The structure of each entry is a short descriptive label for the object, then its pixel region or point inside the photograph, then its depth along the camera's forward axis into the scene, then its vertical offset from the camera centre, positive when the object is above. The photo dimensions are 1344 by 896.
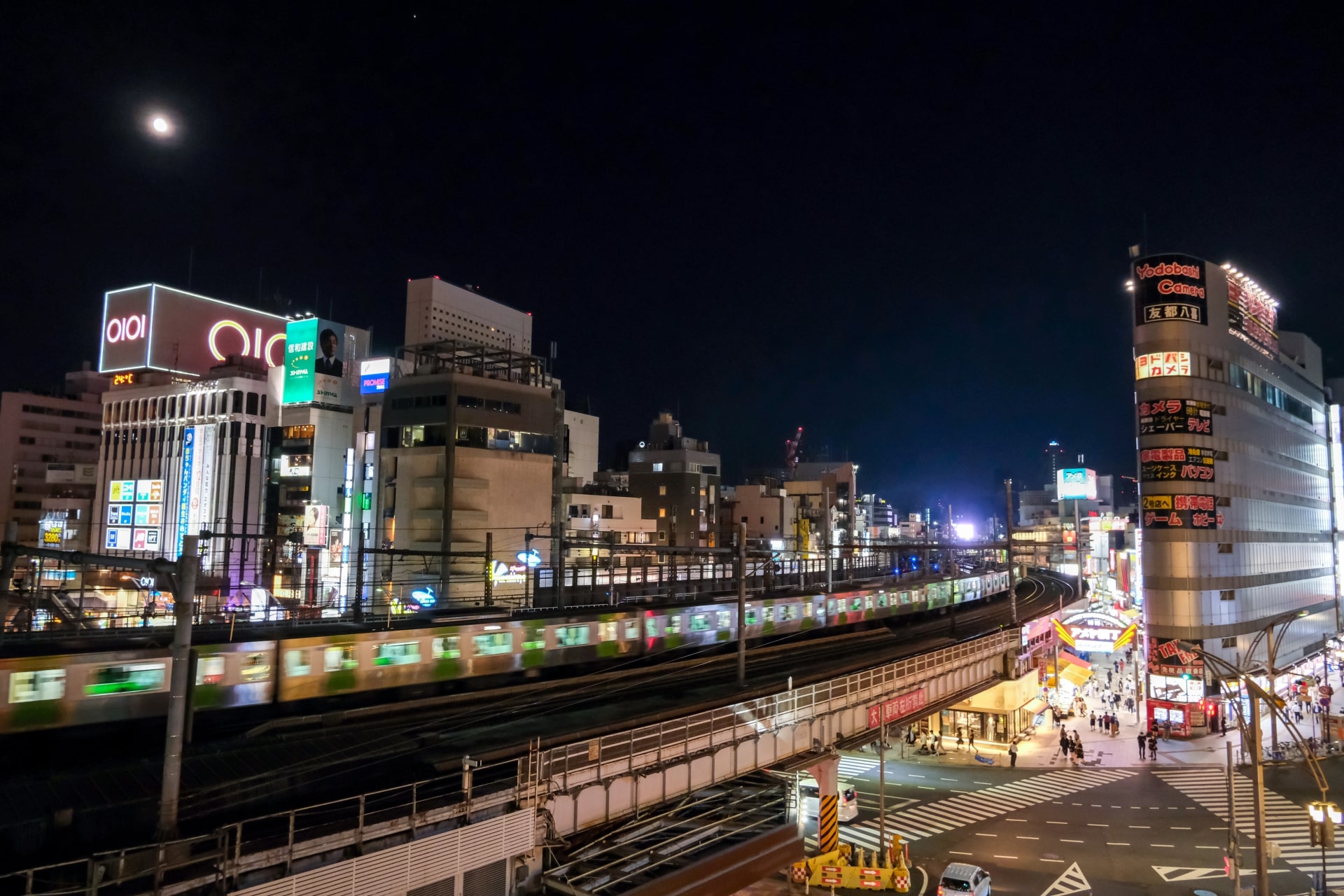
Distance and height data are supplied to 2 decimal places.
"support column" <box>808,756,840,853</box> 20.17 -7.12
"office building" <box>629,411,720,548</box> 91.19 +3.62
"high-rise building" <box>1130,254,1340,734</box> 41.97 +2.82
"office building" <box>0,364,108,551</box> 86.81 +6.65
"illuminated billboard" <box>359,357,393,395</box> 65.06 +11.39
